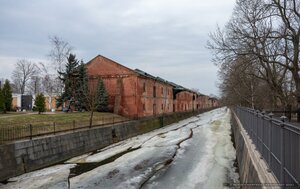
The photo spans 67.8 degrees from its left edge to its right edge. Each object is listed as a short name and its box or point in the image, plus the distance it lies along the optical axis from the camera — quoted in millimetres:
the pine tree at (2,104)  21409
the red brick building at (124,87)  27665
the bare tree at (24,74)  56024
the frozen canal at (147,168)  9257
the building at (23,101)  38137
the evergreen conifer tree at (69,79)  27526
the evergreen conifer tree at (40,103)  20969
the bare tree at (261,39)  14296
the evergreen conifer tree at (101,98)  26761
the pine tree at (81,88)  26576
